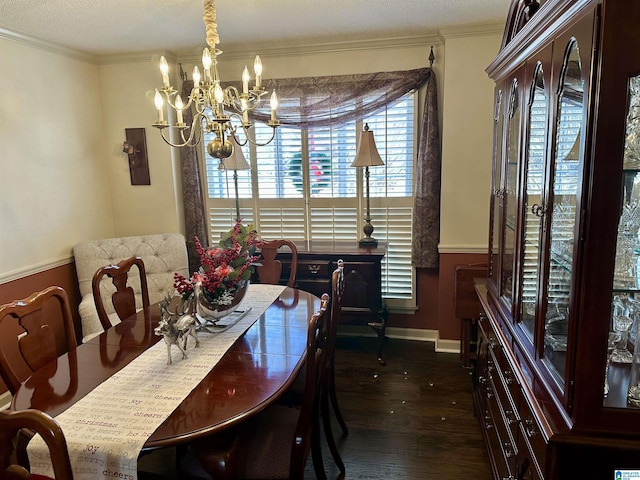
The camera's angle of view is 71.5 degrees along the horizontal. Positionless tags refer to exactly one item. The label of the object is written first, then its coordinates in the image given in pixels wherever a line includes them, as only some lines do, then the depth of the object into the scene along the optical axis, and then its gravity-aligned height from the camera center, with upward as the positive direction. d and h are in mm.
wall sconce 3736 +229
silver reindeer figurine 1736 -583
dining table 1424 -749
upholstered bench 3369 -606
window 3559 -91
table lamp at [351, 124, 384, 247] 3307 +157
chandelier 2000 +378
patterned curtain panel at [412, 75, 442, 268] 3367 -135
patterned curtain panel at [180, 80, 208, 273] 3748 -163
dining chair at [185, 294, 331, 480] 1463 -1024
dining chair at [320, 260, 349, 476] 2137 -923
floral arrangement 2018 -424
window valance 3395 +620
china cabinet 1085 -229
